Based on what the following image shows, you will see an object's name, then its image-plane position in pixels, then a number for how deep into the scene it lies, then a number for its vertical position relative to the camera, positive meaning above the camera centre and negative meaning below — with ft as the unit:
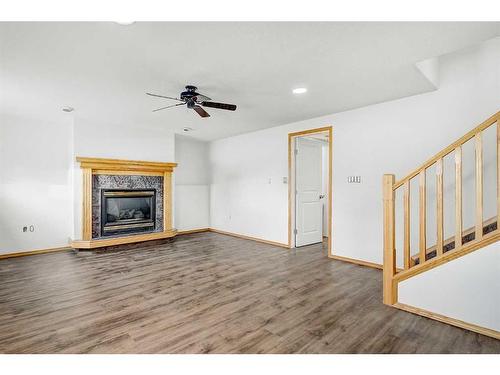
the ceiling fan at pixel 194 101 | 9.94 +3.48
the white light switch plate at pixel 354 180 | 13.14 +0.41
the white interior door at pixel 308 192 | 16.57 -0.29
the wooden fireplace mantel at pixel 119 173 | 15.52 +0.22
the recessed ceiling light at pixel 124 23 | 6.03 +3.89
